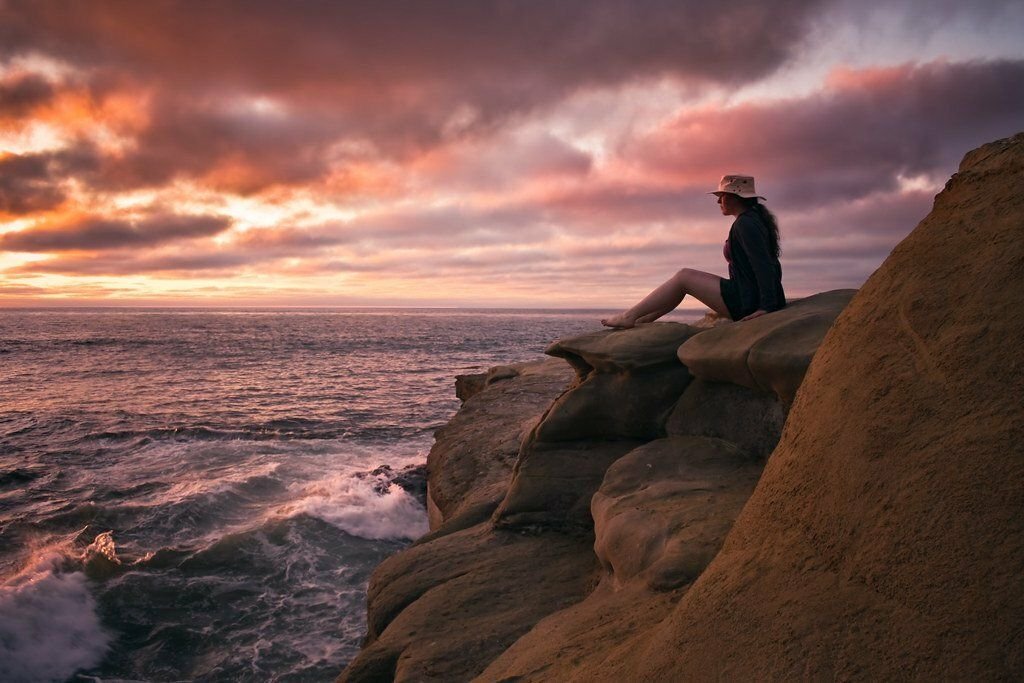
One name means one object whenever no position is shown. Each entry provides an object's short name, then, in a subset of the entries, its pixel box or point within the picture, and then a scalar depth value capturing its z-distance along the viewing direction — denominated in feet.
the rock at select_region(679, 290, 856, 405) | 16.79
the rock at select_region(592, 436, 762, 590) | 13.60
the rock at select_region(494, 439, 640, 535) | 21.70
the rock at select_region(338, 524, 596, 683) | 16.57
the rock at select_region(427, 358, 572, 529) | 31.96
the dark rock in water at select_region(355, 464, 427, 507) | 47.06
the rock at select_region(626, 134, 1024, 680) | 7.73
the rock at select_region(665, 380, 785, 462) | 18.69
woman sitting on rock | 20.56
